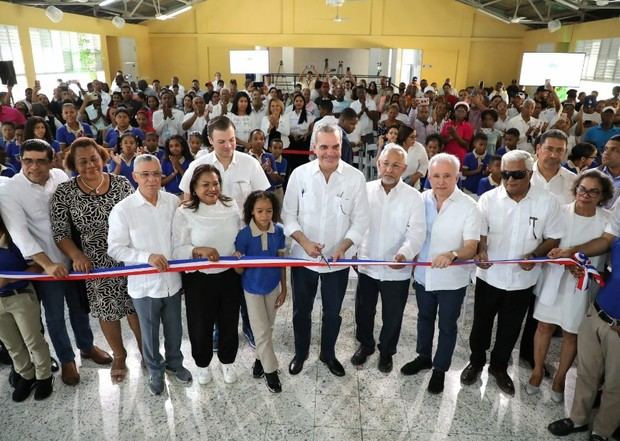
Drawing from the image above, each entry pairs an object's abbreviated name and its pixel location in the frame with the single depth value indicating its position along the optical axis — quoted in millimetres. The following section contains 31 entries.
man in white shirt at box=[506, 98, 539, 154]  6594
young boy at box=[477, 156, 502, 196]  4172
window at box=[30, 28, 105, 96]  11734
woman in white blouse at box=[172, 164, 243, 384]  2760
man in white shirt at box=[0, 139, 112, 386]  2715
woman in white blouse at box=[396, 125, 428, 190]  5035
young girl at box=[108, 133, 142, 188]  4445
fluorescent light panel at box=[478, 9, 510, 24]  15443
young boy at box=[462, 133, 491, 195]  5234
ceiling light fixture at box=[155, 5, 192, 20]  15539
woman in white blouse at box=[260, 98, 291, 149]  6323
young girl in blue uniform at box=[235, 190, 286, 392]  2814
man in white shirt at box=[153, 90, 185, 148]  6906
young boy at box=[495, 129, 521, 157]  5301
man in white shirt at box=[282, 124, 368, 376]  2879
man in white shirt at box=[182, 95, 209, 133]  7016
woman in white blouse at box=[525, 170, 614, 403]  2691
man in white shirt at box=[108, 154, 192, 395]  2662
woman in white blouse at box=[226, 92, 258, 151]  6336
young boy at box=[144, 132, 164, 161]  5002
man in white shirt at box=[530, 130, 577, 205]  3102
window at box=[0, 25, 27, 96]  9969
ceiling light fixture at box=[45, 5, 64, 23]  10250
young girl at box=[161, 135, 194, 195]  4656
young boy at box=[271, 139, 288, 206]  5496
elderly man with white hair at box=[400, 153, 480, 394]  2764
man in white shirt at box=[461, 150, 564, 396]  2758
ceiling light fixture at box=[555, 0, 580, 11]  11336
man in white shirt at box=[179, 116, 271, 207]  3154
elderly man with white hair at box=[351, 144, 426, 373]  2875
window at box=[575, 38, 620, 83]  11547
